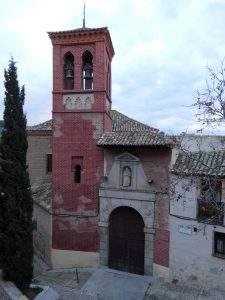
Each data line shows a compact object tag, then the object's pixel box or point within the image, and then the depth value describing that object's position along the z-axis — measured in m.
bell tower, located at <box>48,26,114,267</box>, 17.81
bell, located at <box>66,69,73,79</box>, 18.41
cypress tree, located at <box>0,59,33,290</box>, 13.91
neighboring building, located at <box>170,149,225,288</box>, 15.17
